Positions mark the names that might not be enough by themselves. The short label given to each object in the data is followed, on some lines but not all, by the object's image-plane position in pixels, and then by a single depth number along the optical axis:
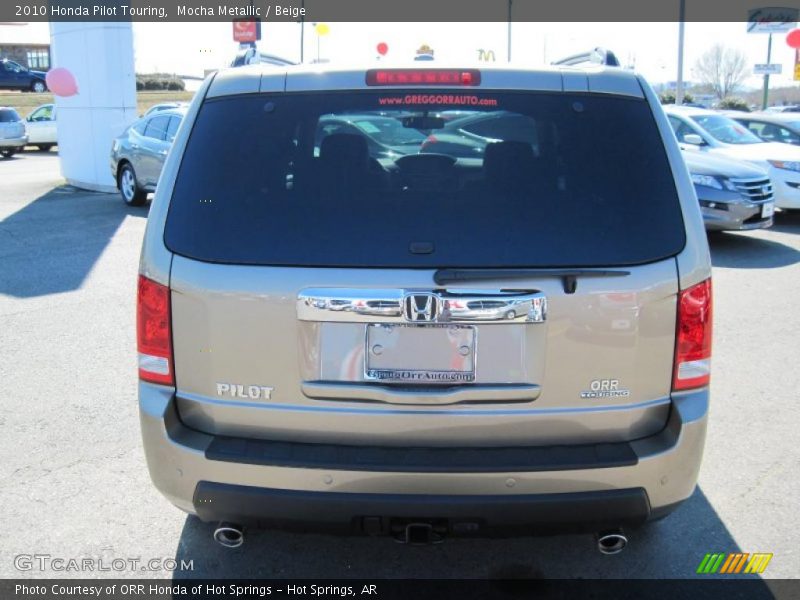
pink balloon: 16.12
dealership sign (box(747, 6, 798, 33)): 32.72
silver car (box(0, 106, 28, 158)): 27.47
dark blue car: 45.00
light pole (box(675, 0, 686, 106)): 24.72
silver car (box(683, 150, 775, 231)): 10.73
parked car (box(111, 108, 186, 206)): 14.22
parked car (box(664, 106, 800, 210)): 12.40
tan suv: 2.74
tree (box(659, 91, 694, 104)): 43.41
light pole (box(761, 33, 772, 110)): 30.83
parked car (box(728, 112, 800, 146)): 14.72
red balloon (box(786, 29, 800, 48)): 30.08
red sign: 26.61
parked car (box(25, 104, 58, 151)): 29.73
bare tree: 76.44
